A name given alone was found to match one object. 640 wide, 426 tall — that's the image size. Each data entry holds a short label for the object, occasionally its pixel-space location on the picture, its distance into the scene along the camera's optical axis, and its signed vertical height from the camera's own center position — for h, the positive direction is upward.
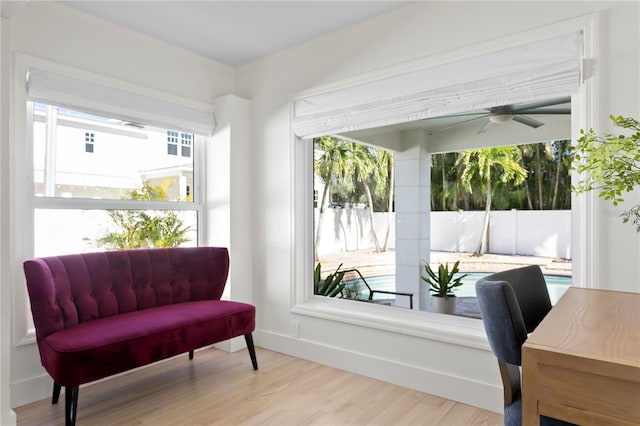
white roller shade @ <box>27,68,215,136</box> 2.49 +0.79
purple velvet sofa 2.07 -0.65
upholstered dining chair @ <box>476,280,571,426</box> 1.22 -0.35
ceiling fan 2.29 +0.61
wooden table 0.80 -0.34
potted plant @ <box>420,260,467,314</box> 2.72 -0.52
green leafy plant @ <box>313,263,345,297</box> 3.31 -0.59
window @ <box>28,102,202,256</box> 2.60 +0.20
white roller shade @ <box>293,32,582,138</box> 2.08 +0.77
